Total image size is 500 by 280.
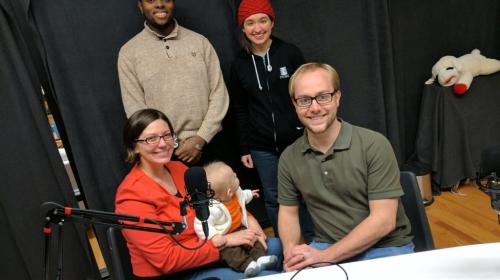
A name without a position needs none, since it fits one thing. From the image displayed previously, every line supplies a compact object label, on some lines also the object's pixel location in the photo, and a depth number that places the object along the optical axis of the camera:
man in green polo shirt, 1.38
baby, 1.50
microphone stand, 0.81
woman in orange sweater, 1.36
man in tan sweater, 2.01
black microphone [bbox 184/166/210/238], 0.86
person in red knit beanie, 2.03
